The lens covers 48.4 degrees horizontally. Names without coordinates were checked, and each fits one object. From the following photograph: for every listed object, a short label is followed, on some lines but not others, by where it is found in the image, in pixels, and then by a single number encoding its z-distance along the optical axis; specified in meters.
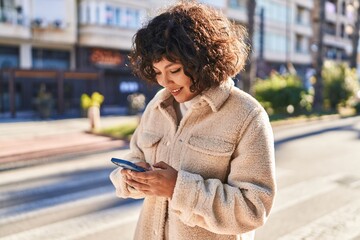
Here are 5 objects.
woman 1.54
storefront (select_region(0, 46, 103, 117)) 20.09
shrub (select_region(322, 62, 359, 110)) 23.73
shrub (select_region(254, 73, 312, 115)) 19.44
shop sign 26.70
